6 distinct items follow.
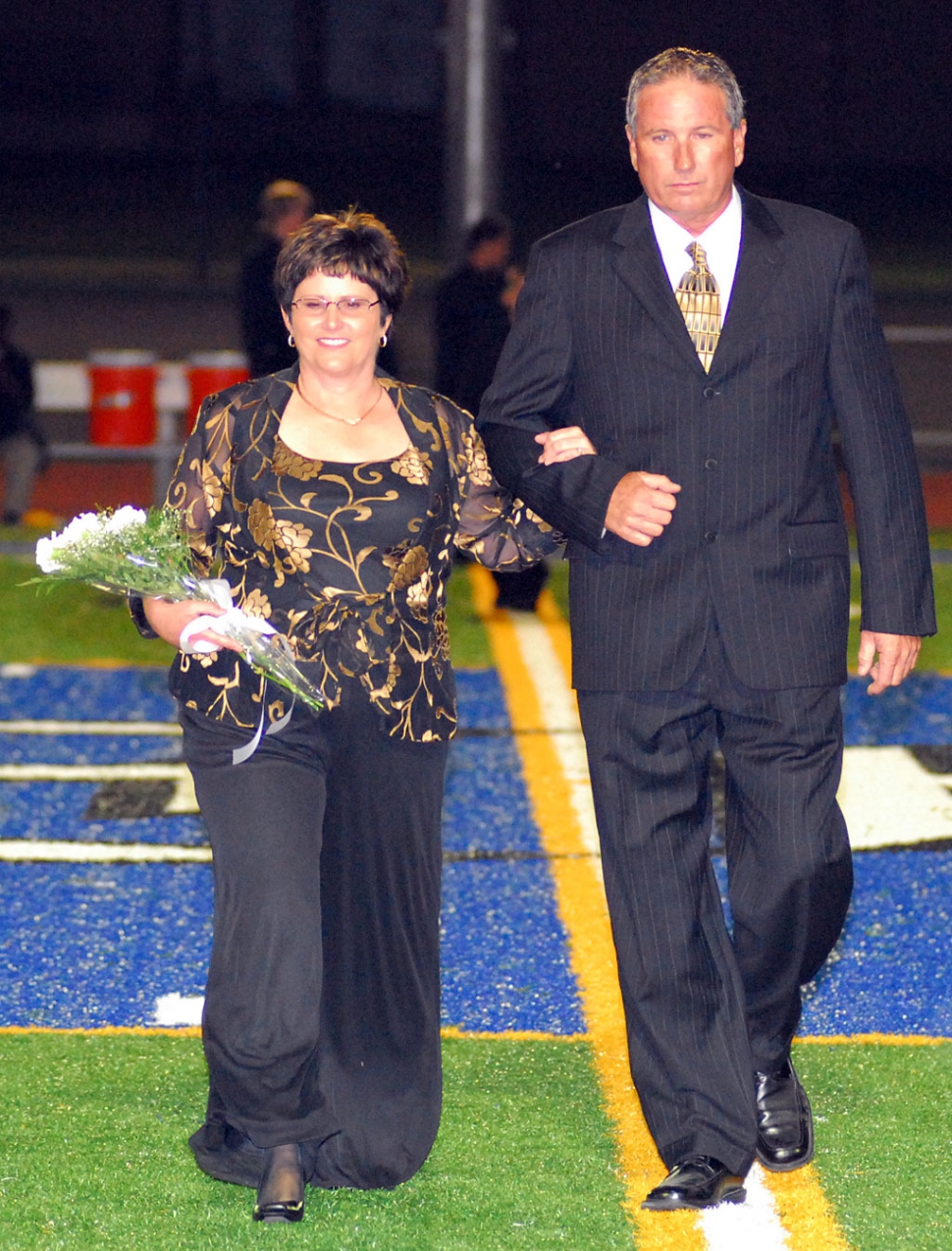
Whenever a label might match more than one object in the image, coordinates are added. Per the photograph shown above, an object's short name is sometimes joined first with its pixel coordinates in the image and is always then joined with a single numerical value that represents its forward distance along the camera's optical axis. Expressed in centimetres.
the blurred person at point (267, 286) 1989
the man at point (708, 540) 765
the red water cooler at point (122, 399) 3008
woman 728
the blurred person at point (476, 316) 2041
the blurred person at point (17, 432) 2769
